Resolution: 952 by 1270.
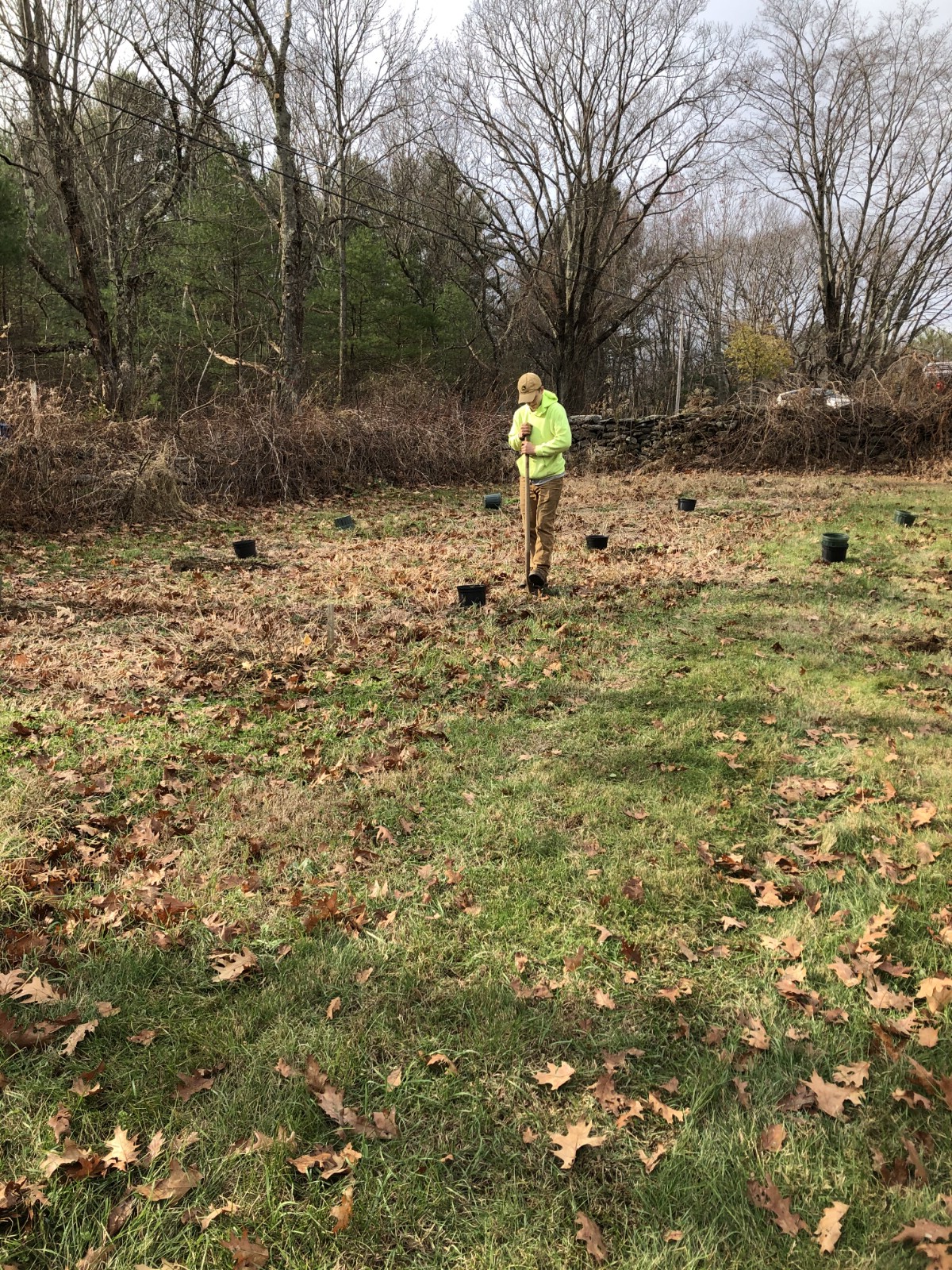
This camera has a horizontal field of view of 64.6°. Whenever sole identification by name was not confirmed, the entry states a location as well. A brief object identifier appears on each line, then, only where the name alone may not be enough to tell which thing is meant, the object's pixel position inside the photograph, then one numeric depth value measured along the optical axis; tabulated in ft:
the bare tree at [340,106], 76.84
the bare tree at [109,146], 45.01
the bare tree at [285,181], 53.42
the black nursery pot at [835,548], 28.35
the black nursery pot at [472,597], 23.16
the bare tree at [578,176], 76.38
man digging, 23.48
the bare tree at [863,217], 76.89
